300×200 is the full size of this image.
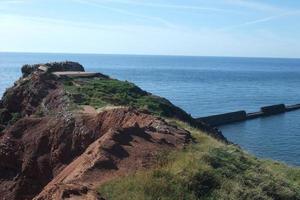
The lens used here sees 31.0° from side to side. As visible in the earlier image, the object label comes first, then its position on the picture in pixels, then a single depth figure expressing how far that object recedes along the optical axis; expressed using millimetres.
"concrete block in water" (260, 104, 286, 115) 91812
